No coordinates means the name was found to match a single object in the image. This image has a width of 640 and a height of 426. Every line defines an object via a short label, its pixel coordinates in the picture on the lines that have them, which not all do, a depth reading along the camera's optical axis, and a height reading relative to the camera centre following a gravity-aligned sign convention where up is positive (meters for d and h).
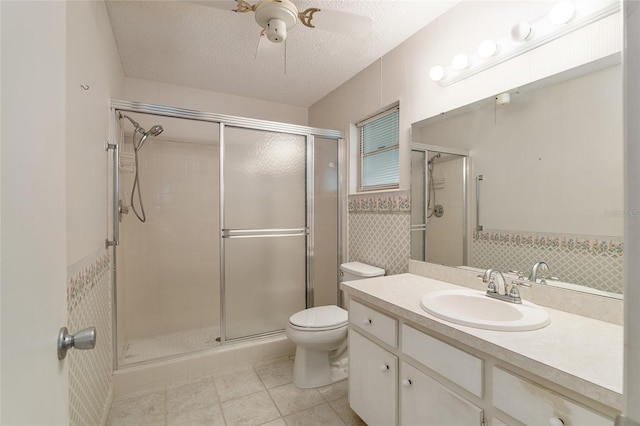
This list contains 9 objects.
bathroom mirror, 1.12 +0.15
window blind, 2.28 +0.52
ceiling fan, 1.38 +0.98
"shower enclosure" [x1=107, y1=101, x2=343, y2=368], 2.32 -0.16
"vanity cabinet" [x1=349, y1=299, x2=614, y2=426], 0.82 -0.63
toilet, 1.95 -0.90
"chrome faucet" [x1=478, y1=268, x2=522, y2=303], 1.30 -0.36
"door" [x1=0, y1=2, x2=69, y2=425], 0.42 +0.00
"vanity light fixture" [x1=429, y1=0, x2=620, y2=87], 1.16 +0.82
